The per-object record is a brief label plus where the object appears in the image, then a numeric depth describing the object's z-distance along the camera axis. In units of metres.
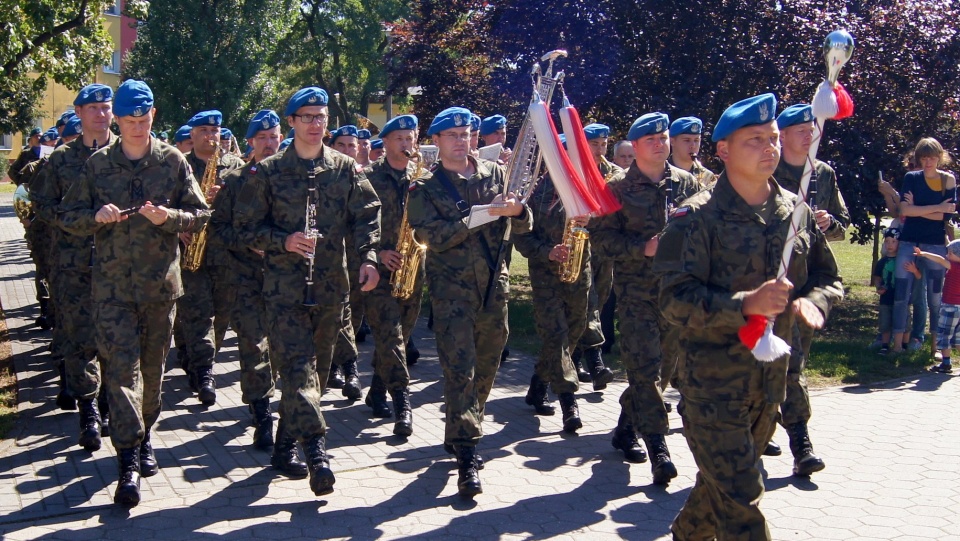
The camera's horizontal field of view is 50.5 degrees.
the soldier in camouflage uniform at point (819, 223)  6.67
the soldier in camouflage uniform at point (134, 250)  6.27
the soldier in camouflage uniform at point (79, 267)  7.34
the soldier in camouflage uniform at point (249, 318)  7.47
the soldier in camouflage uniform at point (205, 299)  8.88
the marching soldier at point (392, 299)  8.09
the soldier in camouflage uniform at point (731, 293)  4.37
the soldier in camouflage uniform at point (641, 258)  6.77
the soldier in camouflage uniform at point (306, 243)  6.40
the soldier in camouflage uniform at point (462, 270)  6.43
